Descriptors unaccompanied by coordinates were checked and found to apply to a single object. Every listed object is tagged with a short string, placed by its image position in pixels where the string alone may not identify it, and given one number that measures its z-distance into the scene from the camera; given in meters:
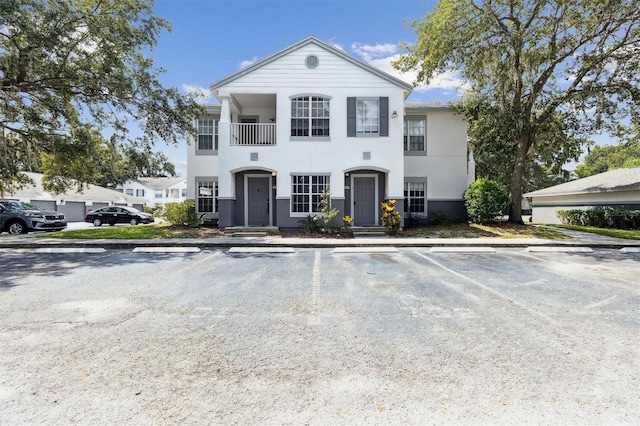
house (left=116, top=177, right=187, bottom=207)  55.66
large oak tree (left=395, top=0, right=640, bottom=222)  13.82
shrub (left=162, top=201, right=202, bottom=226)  15.75
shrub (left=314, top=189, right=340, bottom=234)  14.12
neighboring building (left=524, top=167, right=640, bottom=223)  18.95
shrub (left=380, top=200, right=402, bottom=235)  14.51
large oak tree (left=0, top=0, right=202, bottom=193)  11.70
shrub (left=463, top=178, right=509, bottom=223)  15.49
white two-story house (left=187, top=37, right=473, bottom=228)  15.11
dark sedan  25.27
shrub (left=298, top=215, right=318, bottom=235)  14.28
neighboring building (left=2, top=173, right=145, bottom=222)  26.95
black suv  15.97
